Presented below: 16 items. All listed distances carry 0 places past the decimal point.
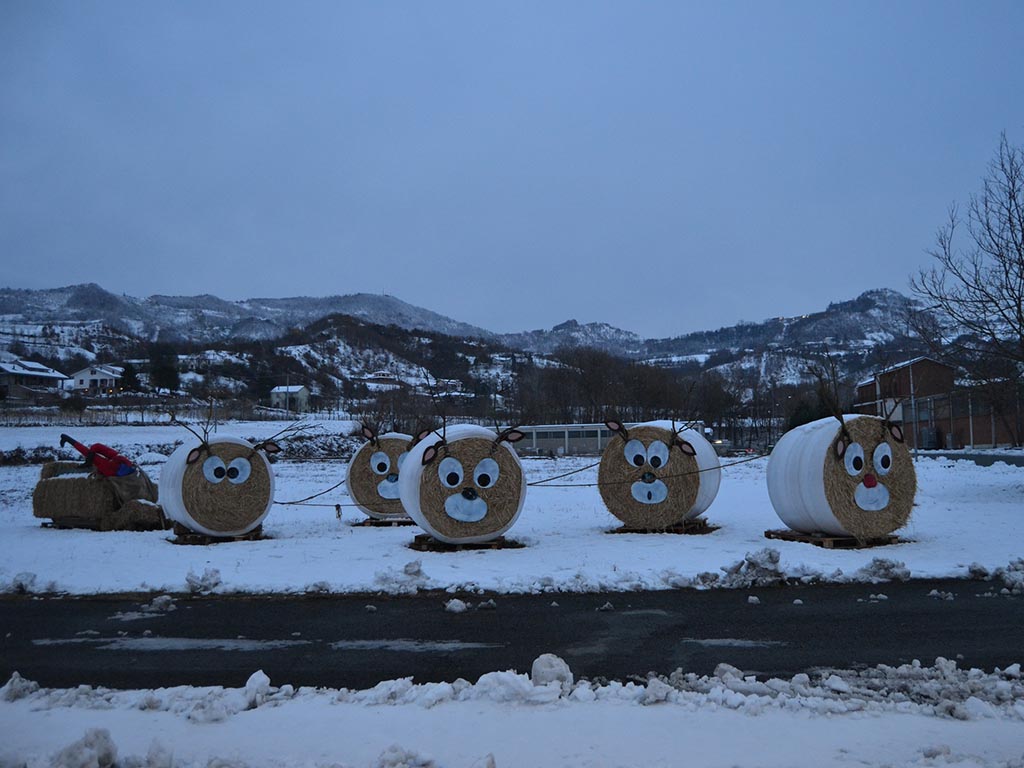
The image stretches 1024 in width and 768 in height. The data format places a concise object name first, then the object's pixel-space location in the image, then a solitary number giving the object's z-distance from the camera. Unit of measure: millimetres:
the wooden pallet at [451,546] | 12633
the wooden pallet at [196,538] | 14117
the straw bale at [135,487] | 16297
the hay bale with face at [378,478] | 17688
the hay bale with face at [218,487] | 14047
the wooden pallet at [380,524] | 16984
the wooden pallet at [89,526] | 16047
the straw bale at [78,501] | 16078
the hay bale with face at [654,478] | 14164
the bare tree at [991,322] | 18359
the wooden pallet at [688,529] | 14195
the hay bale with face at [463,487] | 12484
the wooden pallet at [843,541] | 11906
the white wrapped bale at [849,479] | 11914
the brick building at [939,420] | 39406
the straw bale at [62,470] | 17203
